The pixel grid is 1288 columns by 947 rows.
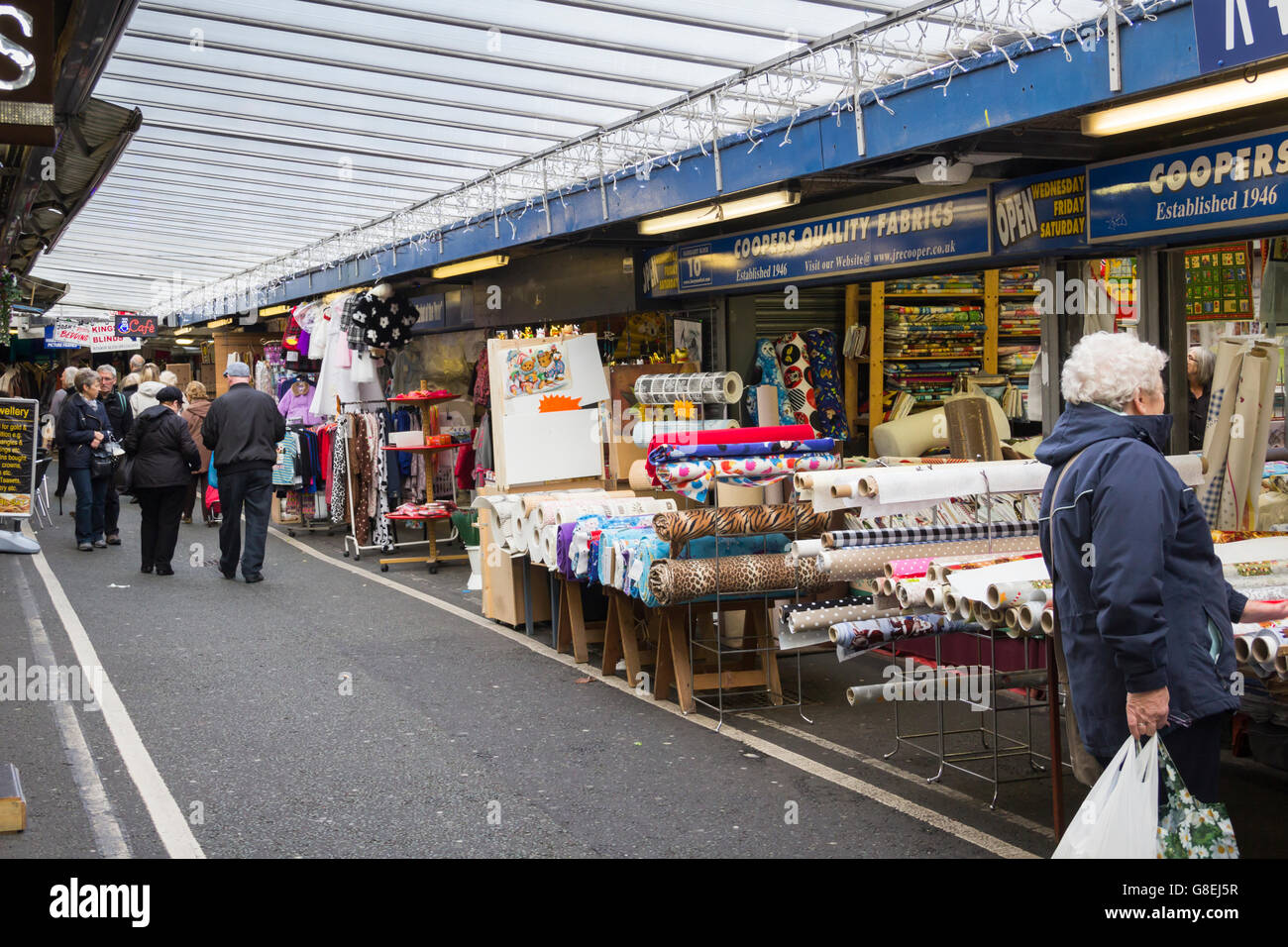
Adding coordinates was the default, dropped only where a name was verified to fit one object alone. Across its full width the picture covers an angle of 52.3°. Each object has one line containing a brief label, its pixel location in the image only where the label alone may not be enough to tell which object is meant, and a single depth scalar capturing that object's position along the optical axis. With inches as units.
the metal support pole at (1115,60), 212.2
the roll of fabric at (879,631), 223.5
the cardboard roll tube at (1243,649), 153.2
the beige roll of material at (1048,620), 170.2
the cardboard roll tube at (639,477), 308.1
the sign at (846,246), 323.9
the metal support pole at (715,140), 309.3
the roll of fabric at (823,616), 239.6
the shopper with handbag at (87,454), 549.6
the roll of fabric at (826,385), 426.3
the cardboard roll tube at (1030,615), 172.7
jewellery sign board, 524.1
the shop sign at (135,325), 1037.2
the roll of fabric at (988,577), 180.2
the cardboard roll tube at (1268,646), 149.4
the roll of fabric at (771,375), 427.2
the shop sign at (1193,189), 241.9
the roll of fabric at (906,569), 209.6
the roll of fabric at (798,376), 426.0
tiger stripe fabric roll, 266.7
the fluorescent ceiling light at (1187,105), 212.4
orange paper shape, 389.4
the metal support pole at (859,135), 273.4
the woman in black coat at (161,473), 486.3
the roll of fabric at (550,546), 317.9
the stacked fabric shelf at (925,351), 427.2
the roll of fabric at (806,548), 249.8
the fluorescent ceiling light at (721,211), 334.6
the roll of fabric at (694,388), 354.6
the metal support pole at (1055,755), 177.0
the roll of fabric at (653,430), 322.0
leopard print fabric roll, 263.7
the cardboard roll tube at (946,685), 221.9
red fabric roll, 283.7
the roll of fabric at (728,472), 272.2
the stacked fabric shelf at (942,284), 428.8
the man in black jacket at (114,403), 624.7
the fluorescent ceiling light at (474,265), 505.8
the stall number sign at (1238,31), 182.9
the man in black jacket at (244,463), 472.7
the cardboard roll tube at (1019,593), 176.2
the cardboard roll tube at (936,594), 186.1
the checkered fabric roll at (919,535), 235.9
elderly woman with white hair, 138.5
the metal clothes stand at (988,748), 228.0
